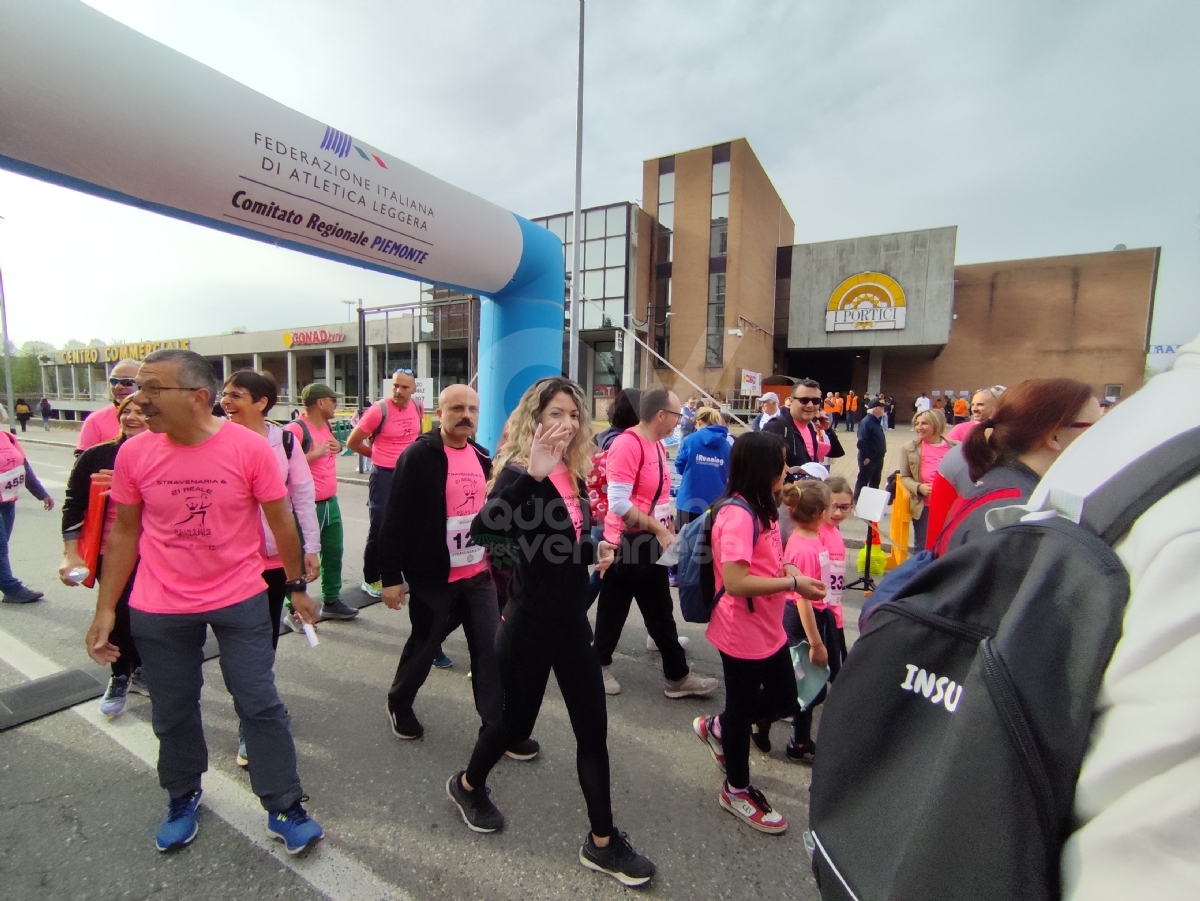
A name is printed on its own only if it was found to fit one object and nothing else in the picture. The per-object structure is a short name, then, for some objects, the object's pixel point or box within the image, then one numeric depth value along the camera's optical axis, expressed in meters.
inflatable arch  2.78
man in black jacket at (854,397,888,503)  7.61
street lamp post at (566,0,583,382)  9.58
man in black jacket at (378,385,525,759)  2.74
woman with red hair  1.79
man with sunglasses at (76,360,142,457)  3.56
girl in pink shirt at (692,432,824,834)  2.28
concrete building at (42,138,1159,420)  25.52
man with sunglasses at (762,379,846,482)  5.56
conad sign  31.43
